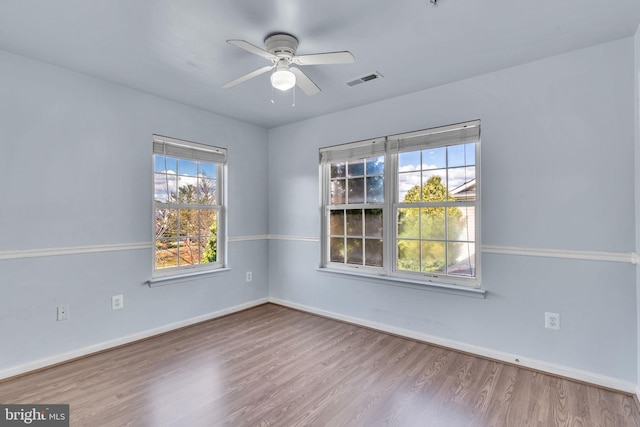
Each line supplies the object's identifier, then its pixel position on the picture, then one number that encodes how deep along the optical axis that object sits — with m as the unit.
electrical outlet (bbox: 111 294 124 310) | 2.96
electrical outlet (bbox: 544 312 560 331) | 2.46
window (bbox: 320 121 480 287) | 2.97
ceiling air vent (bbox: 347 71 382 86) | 2.79
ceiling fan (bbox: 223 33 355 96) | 2.02
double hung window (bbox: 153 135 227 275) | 3.41
